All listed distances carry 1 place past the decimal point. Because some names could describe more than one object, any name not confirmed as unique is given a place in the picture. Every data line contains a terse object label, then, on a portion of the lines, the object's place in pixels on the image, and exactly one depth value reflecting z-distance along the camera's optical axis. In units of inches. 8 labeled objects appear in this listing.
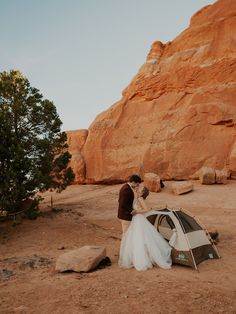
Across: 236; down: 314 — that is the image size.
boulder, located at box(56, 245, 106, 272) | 365.4
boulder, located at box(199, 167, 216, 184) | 896.9
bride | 360.8
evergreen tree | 611.8
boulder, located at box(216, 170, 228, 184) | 898.1
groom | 383.2
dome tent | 376.5
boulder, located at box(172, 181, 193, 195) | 837.2
